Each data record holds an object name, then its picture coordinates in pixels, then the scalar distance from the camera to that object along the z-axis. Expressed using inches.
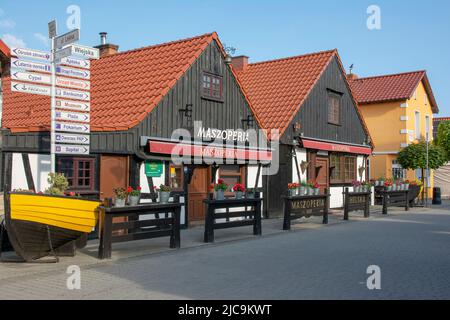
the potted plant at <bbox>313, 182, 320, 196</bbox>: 635.0
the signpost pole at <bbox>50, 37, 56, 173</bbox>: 399.5
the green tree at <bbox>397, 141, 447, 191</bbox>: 1020.5
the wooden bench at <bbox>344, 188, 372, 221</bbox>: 706.2
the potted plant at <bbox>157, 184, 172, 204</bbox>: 433.1
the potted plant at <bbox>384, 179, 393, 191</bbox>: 848.4
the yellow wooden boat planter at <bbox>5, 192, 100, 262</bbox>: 336.8
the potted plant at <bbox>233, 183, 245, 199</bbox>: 523.1
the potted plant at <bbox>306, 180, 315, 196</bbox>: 625.6
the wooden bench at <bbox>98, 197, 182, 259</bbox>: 372.5
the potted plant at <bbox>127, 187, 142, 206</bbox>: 401.1
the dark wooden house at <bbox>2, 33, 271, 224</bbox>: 470.3
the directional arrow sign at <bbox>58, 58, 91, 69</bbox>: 410.9
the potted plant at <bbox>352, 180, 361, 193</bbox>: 760.0
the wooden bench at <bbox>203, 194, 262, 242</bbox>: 467.2
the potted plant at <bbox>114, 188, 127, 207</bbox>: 386.9
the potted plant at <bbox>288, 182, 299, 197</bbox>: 593.0
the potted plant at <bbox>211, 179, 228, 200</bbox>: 486.6
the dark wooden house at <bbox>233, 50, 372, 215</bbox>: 760.3
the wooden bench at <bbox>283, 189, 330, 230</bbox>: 579.8
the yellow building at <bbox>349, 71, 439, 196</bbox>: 1246.9
